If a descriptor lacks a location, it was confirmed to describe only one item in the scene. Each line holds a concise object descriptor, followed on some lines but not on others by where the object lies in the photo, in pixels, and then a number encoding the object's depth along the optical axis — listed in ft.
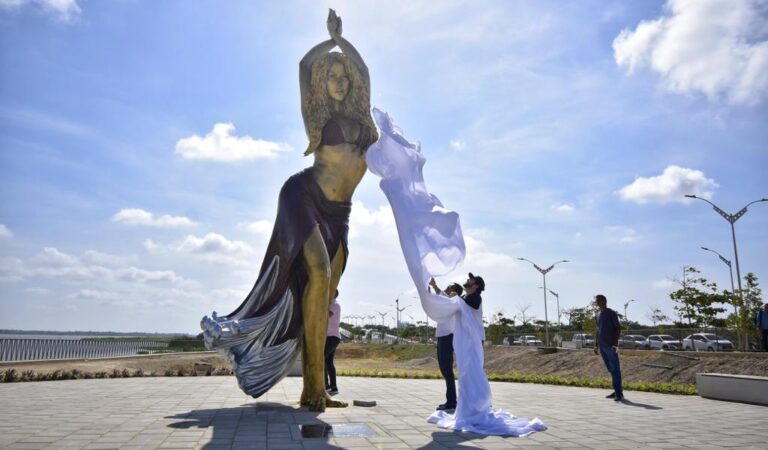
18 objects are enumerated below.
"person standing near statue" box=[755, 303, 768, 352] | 55.36
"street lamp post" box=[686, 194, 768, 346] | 82.38
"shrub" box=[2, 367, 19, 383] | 34.50
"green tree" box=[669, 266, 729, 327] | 104.12
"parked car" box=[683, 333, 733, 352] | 95.09
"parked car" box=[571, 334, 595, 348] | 111.04
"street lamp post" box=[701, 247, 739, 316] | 101.45
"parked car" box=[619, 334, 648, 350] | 109.09
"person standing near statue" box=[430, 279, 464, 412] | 23.63
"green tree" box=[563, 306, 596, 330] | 190.66
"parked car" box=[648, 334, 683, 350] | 101.57
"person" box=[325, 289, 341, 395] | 29.53
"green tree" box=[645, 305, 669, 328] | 177.17
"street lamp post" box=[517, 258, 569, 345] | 127.34
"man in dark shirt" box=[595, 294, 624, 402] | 29.14
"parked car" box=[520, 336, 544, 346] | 124.75
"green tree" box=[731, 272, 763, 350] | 74.33
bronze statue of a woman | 23.34
